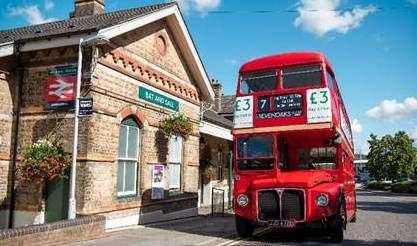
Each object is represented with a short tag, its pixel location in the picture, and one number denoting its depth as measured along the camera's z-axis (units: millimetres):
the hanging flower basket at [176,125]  15724
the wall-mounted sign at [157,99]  14920
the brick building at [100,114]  12422
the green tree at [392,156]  62281
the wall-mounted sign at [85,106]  11383
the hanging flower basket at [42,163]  11836
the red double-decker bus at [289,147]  11031
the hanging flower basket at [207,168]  22375
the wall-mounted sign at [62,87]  12344
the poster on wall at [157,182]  15414
